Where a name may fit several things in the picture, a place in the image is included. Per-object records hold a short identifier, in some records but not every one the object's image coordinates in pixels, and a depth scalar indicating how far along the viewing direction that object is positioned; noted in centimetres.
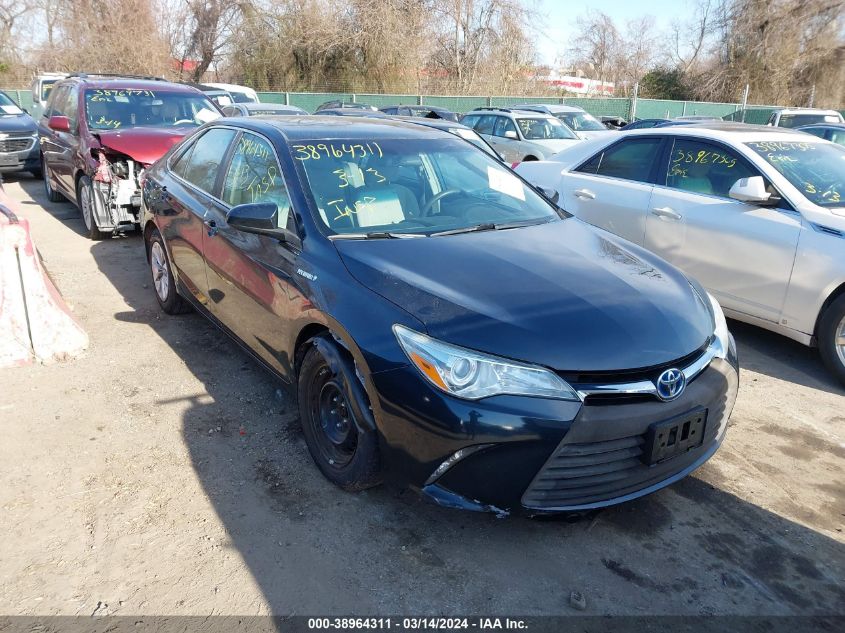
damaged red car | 745
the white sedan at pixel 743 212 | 452
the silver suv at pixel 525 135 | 1382
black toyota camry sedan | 250
